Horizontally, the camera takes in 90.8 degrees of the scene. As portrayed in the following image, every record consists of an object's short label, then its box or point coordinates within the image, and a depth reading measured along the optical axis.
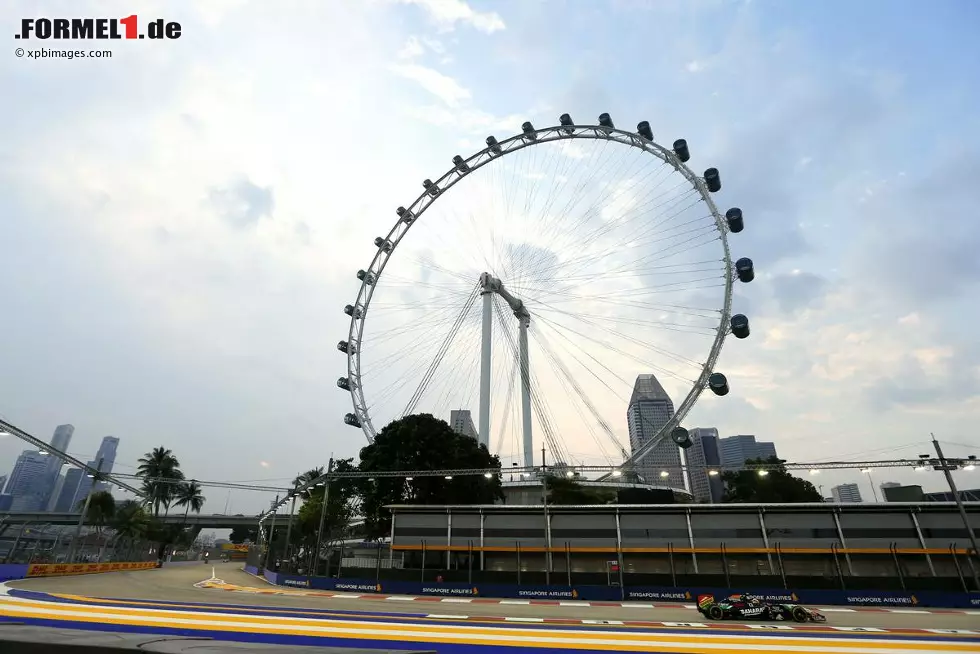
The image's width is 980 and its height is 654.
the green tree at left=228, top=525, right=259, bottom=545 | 165.68
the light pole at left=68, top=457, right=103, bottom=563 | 40.14
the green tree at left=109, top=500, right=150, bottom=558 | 74.69
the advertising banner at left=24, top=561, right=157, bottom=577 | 35.41
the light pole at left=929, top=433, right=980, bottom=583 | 29.91
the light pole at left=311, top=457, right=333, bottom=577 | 39.56
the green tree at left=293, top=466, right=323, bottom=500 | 58.91
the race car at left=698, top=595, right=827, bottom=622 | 21.08
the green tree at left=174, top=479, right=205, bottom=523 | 108.94
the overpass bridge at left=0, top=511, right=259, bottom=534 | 134.12
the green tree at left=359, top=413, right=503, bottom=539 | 53.53
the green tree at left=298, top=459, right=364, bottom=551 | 65.81
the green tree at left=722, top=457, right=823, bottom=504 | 77.12
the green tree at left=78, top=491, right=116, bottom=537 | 68.56
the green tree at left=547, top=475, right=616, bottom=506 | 72.75
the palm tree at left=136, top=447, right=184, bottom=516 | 90.56
